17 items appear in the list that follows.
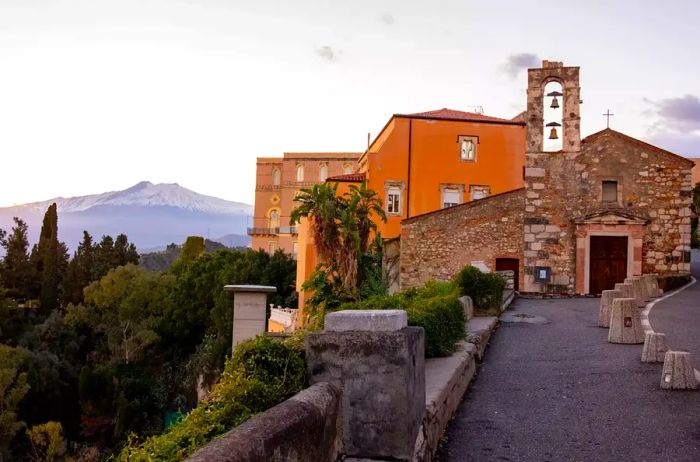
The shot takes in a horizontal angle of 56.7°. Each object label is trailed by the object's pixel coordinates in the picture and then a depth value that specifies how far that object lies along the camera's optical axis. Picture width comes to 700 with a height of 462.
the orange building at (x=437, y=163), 35.22
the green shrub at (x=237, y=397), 2.99
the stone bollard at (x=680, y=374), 8.09
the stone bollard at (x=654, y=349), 9.84
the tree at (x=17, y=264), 53.16
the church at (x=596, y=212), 26.22
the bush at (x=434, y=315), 8.48
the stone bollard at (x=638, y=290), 18.08
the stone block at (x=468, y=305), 13.35
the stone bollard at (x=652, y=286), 21.44
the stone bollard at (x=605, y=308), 14.60
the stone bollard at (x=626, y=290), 16.95
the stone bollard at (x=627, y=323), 11.89
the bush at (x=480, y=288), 15.70
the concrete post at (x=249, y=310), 12.95
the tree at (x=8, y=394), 30.88
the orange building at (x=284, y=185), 70.31
